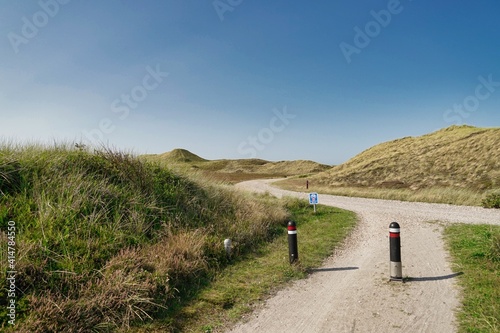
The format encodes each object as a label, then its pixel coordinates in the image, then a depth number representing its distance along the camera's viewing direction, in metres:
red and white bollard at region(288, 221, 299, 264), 7.66
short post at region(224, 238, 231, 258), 8.05
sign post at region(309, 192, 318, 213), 16.48
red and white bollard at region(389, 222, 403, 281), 6.49
